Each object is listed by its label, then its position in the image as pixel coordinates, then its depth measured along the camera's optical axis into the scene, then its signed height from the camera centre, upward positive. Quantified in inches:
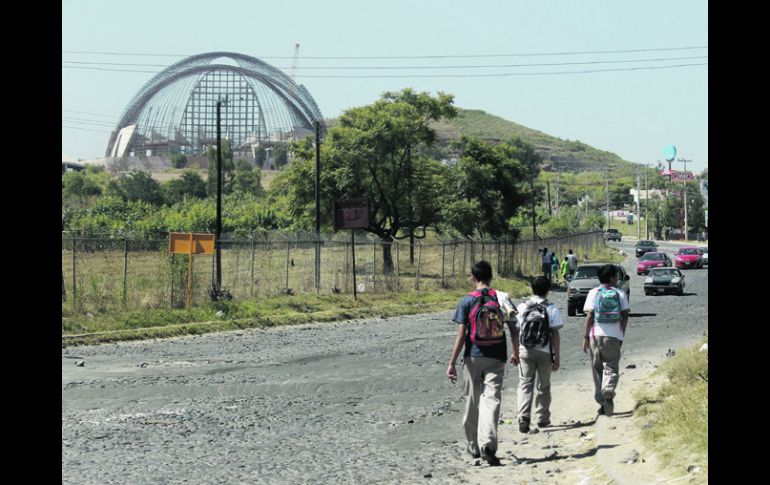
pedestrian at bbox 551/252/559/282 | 1966.9 -83.1
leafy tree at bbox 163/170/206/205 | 4633.4 +182.1
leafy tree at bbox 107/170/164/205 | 4586.6 +175.3
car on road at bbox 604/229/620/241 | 4621.1 -38.2
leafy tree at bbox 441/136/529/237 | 1979.6 +79.5
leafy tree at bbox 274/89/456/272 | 1977.1 +123.8
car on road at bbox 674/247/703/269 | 2516.0 -78.5
